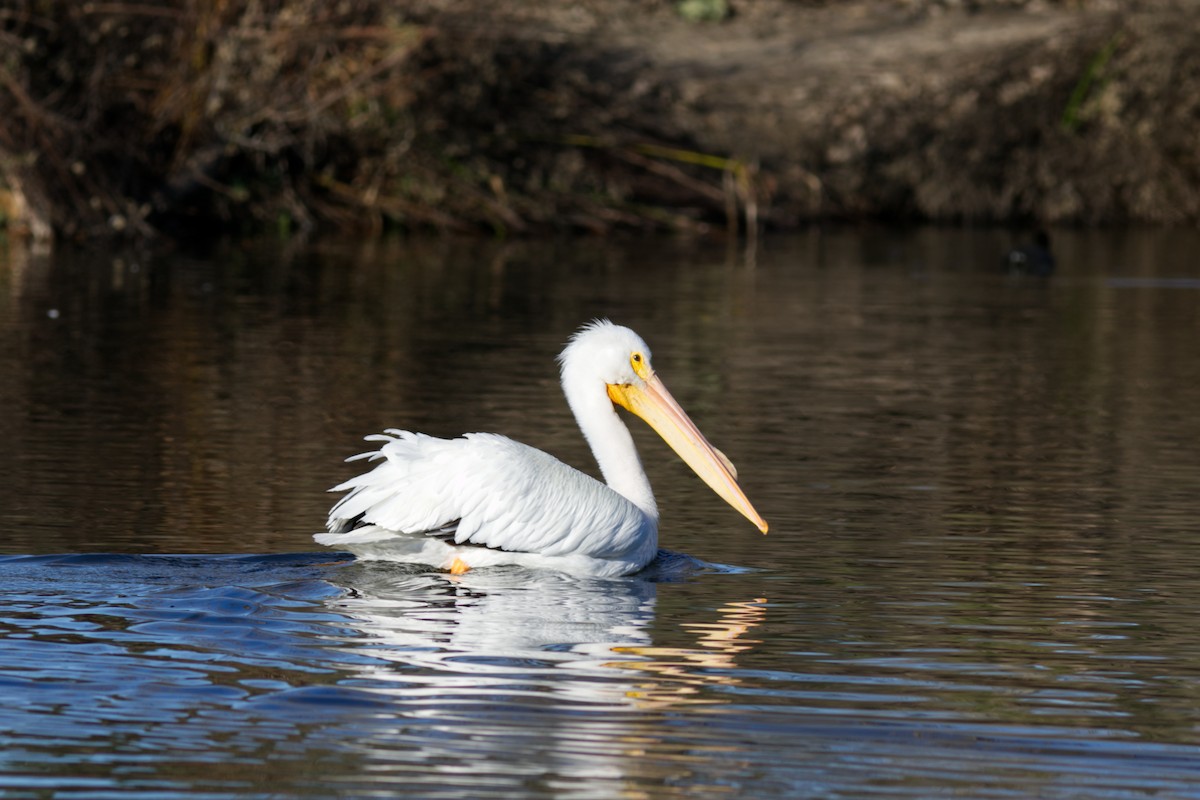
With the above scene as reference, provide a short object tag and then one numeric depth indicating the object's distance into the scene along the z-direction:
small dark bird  37.62
